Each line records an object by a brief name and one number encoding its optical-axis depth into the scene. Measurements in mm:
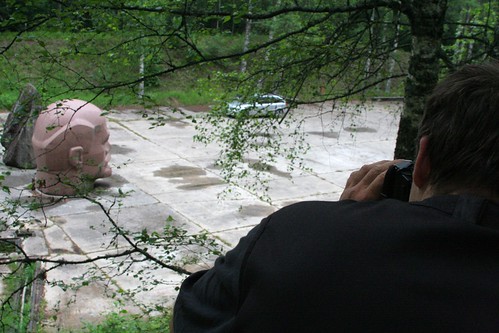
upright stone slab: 13062
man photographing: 900
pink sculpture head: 10852
